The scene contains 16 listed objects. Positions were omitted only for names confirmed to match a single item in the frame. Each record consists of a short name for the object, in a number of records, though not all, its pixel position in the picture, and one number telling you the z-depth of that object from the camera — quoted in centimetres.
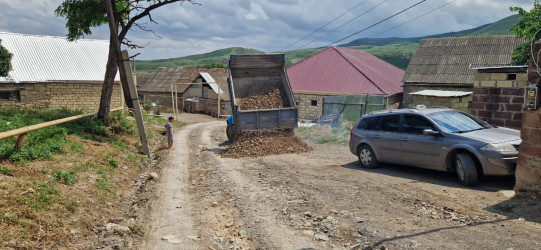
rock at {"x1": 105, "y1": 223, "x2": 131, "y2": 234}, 626
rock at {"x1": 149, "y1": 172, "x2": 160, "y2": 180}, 1021
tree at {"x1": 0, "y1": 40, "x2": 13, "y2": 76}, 1920
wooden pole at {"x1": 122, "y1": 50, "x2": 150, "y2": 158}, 1318
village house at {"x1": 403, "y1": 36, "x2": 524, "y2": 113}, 2538
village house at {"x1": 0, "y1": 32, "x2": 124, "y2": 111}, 2330
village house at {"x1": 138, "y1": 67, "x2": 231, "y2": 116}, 3938
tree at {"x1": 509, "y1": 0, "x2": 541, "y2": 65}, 1545
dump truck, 1409
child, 1520
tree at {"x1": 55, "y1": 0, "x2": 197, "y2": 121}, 1520
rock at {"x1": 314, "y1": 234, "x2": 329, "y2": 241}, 568
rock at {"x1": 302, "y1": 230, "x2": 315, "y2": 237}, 587
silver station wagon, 774
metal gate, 2162
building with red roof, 2875
